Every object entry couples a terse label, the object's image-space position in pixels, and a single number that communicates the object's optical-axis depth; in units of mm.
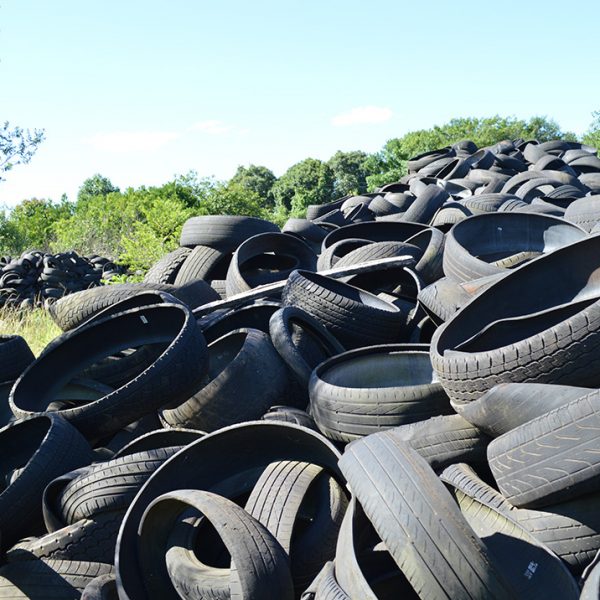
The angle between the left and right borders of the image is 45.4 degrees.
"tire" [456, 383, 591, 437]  3488
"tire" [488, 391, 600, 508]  3160
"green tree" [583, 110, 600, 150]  33712
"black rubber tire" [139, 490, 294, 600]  3273
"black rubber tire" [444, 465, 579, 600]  3064
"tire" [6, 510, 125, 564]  4051
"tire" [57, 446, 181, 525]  4191
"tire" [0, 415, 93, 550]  4512
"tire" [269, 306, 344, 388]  5434
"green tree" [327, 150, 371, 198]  49281
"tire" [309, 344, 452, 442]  4348
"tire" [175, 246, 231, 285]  8906
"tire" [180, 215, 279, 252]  9125
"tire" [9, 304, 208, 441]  5082
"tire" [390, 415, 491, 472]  4008
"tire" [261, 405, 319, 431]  4930
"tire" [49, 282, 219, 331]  6984
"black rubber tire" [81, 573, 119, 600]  3604
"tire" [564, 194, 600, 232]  7590
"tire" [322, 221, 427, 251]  9164
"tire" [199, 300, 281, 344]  6684
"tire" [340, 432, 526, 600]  2678
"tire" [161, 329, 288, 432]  5199
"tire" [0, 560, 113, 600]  3900
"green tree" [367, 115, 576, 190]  30436
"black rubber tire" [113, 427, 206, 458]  4797
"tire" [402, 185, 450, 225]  9961
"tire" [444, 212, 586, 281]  7168
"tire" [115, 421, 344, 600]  3916
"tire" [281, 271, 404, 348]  6098
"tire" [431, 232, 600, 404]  3682
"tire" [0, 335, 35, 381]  6582
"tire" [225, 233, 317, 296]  8461
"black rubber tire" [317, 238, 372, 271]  8086
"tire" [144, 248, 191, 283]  9180
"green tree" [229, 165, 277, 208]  56094
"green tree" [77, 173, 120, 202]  58406
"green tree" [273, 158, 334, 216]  49531
